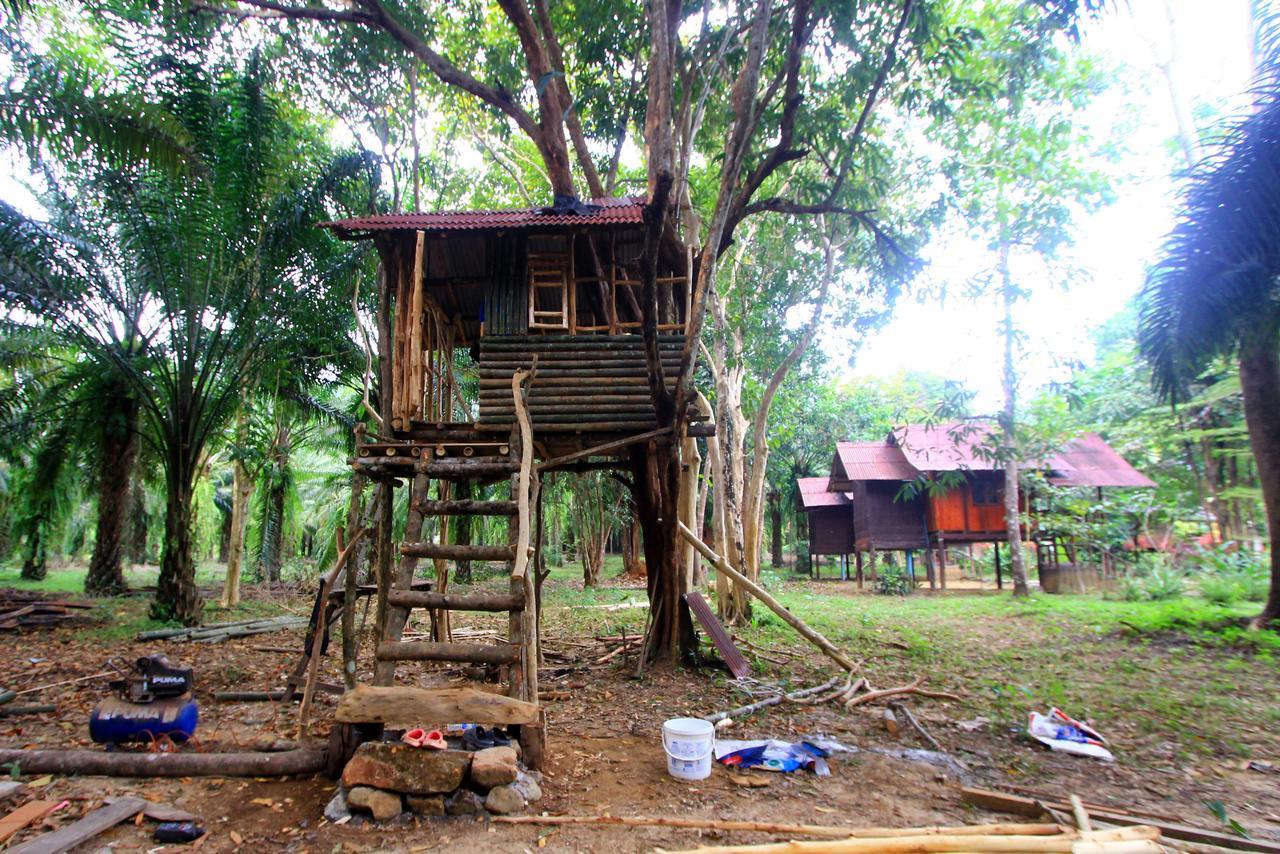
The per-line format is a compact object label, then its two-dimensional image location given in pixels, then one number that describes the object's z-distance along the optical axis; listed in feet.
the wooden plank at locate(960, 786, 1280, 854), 12.52
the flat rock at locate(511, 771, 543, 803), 15.42
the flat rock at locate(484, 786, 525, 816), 14.79
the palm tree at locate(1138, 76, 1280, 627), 26.61
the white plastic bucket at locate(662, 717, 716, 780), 16.72
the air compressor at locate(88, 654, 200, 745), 17.66
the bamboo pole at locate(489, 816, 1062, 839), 12.60
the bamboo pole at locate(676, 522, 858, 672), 26.89
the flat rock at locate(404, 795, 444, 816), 14.64
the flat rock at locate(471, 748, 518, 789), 14.92
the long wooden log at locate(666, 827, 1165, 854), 11.26
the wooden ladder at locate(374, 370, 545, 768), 16.76
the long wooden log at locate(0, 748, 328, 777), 16.30
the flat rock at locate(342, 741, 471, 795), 14.65
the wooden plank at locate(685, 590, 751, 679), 27.89
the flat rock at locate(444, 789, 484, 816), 14.70
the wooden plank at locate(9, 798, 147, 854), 12.41
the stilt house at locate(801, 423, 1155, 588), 68.13
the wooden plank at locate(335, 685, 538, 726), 15.38
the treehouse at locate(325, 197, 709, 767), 17.22
